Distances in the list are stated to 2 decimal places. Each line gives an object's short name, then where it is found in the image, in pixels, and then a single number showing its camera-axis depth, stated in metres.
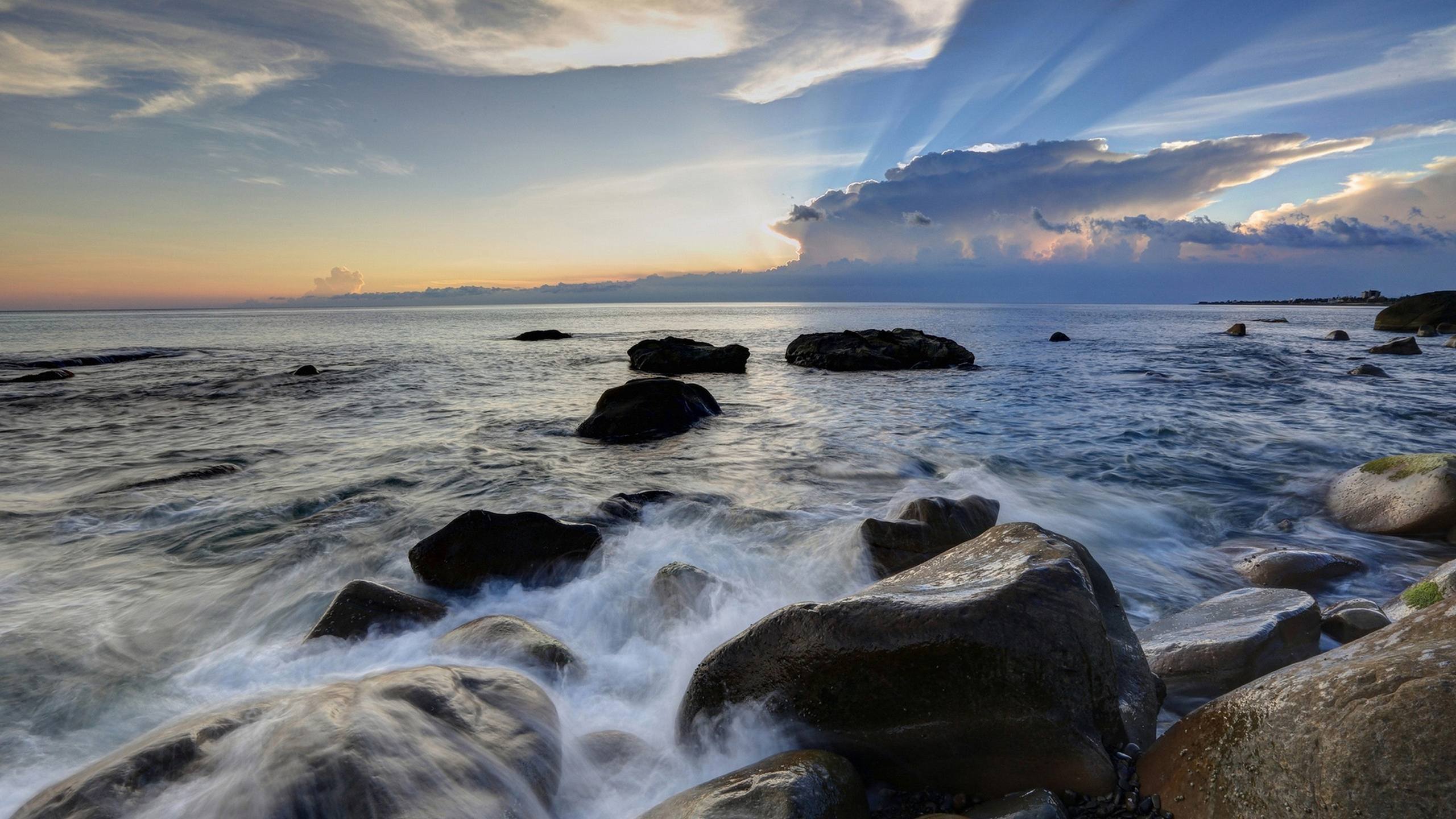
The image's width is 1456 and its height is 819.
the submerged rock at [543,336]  51.91
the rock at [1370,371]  22.20
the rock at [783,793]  2.91
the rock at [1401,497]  7.49
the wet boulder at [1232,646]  4.30
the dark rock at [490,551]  6.62
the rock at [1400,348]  29.52
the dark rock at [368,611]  5.47
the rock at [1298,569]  6.50
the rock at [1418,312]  46.31
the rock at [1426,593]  4.99
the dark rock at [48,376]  23.25
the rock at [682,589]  6.01
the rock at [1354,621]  4.90
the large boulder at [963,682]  3.29
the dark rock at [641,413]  13.76
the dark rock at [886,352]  26.88
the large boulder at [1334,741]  2.40
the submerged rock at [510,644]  4.96
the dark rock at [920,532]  6.75
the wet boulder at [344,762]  3.04
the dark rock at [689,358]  26.58
